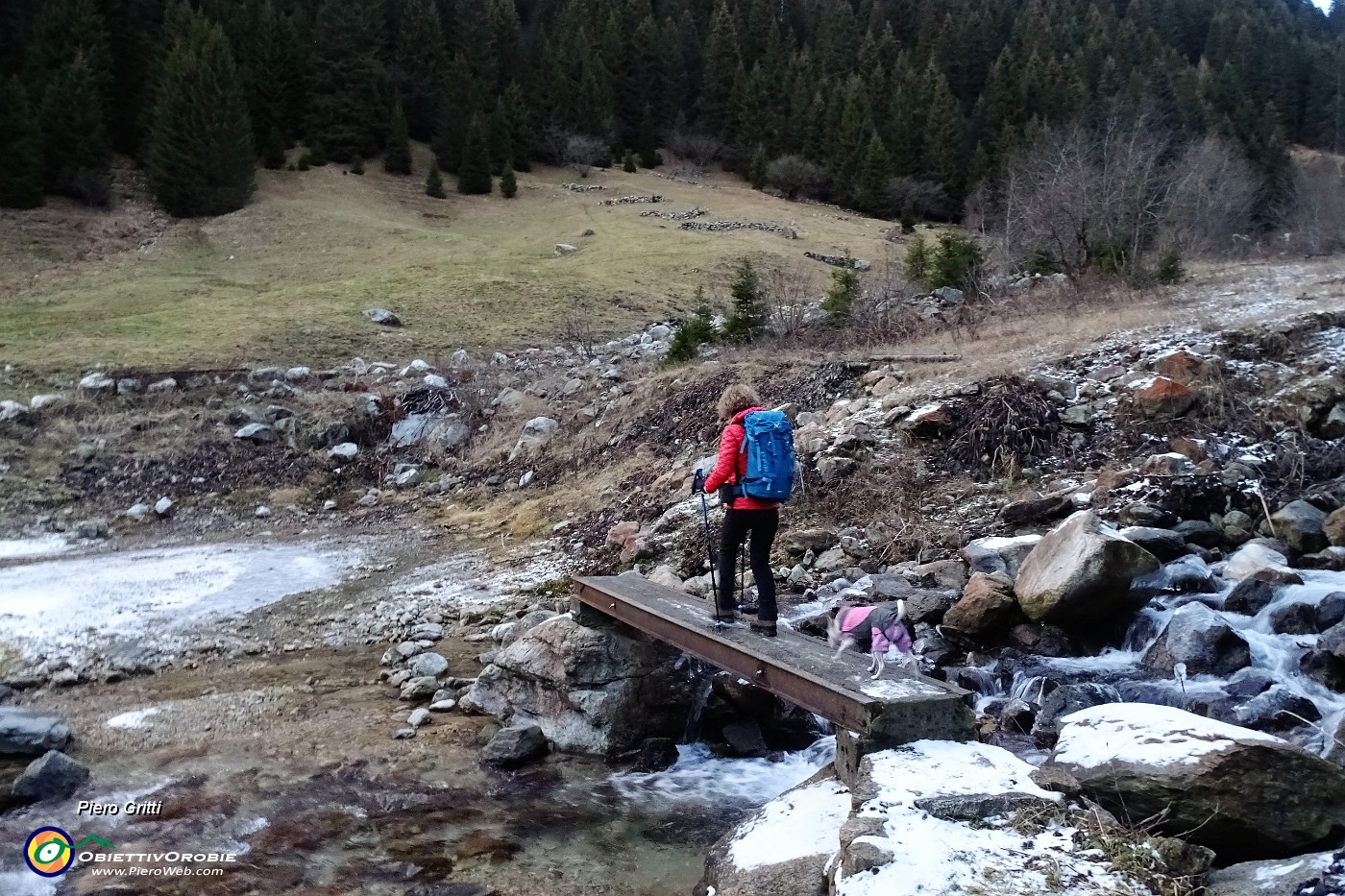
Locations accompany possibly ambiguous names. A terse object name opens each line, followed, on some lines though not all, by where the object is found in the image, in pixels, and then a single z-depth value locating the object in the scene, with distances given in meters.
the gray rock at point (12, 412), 16.47
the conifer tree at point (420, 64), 51.47
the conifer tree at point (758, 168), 54.72
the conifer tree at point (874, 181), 50.41
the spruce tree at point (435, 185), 42.97
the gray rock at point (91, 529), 13.88
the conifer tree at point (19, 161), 32.25
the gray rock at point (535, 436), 16.06
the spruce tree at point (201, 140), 35.12
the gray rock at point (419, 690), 8.21
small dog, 6.24
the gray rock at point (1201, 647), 6.79
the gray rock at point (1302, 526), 8.05
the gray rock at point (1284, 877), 3.67
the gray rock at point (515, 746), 7.02
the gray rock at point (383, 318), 23.73
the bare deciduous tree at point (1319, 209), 29.52
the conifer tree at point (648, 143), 58.12
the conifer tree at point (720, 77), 61.38
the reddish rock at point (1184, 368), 10.73
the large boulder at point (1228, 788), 4.33
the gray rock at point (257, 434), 17.05
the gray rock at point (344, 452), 16.94
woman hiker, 6.18
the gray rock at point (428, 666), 8.55
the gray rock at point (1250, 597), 7.38
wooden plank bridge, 5.05
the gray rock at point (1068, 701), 6.50
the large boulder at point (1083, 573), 7.26
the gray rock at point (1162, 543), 8.16
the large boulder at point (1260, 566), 7.48
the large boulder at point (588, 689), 7.44
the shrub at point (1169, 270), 18.50
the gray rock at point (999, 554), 8.36
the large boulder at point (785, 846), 4.50
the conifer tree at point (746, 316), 17.72
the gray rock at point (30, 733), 6.91
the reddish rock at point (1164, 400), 10.50
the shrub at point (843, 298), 17.52
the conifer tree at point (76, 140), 34.47
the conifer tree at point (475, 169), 44.53
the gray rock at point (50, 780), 6.30
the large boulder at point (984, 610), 7.54
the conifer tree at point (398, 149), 44.66
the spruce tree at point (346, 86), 44.34
